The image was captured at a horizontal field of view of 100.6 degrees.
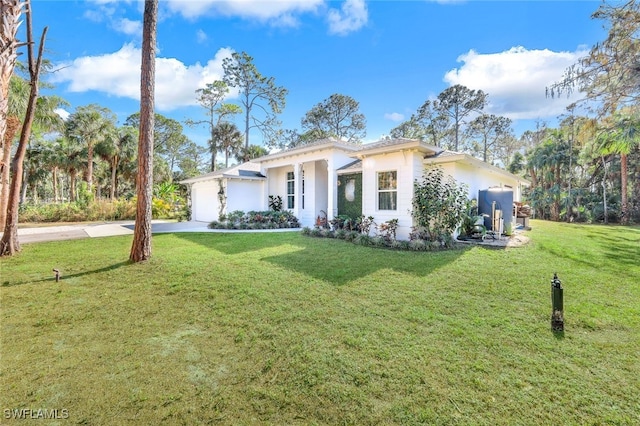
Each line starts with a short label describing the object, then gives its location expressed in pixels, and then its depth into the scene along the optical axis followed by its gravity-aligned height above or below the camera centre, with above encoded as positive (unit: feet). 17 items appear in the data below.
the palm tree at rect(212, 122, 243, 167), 90.13 +25.87
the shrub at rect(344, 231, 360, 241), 32.24 -3.01
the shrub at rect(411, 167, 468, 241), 28.35 +0.25
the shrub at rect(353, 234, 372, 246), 29.86 -3.35
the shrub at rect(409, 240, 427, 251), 26.70 -3.57
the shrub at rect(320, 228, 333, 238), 35.12 -2.96
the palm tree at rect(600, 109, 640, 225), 36.41 +11.07
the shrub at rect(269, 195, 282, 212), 54.08 +1.76
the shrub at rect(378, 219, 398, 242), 31.50 -2.13
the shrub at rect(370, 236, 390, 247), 29.11 -3.51
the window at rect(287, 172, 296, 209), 52.91 +4.28
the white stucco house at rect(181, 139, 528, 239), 31.96 +5.02
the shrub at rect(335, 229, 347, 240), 33.50 -2.96
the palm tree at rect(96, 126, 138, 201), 80.45 +20.56
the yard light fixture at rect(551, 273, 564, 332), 11.64 -4.47
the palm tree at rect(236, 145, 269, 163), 91.35 +22.10
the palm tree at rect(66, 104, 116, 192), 74.28 +24.82
